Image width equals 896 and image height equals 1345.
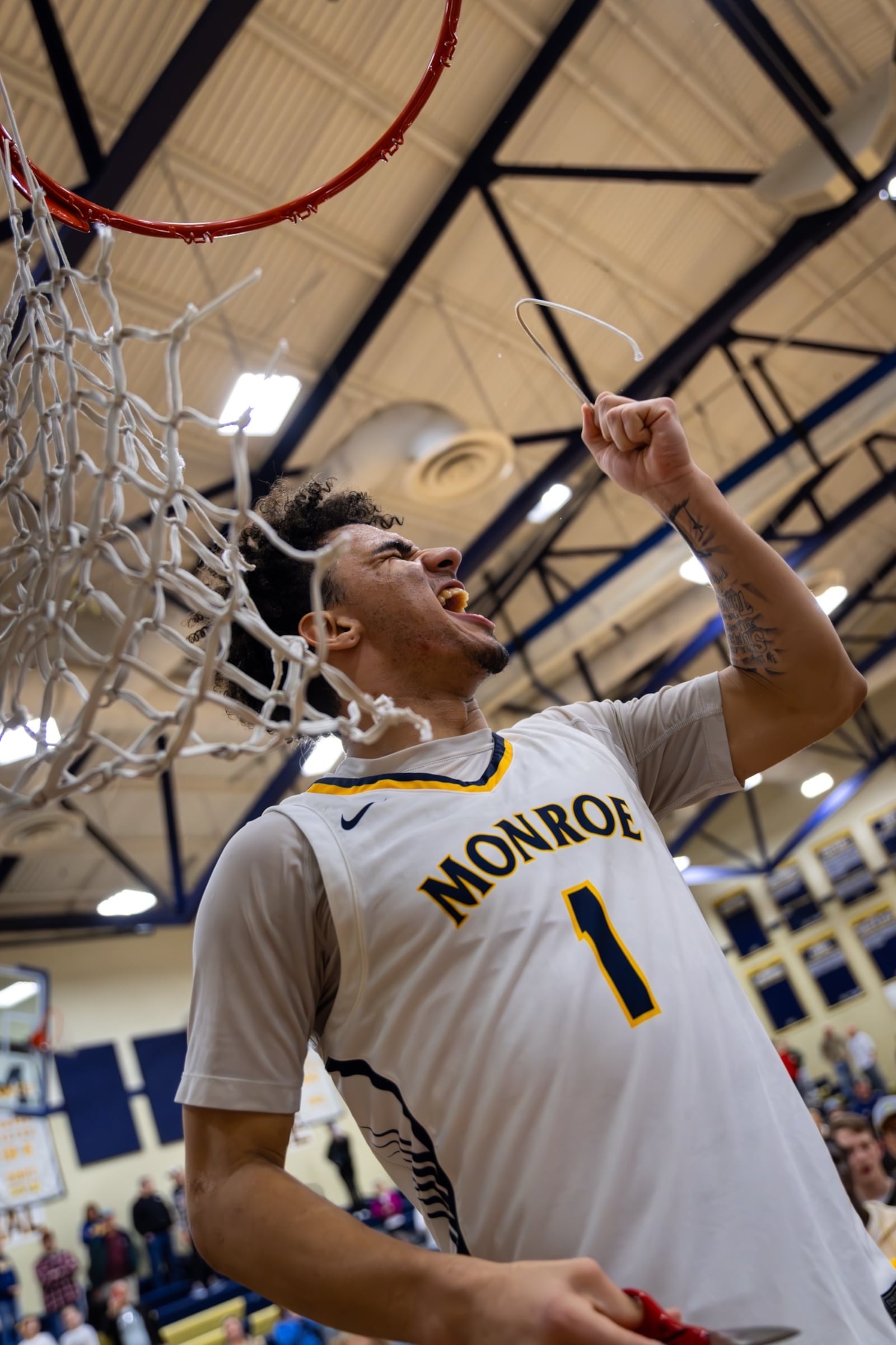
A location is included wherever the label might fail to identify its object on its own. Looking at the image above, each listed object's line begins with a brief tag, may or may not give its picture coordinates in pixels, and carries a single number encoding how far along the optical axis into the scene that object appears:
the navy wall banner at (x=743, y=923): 18.91
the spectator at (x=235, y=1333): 8.43
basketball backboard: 11.00
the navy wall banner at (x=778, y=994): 18.28
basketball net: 1.23
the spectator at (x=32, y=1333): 8.29
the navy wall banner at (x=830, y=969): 17.81
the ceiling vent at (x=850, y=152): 6.33
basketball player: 1.06
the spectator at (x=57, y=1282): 10.20
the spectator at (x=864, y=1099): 13.52
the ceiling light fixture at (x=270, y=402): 5.61
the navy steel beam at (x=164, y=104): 4.81
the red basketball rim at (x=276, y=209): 2.26
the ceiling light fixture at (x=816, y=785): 17.75
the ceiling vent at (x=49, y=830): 6.43
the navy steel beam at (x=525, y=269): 6.49
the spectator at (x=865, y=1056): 16.28
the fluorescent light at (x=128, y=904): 10.62
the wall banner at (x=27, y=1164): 10.81
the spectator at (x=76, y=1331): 8.81
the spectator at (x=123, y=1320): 9.23
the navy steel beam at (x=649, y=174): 6.51
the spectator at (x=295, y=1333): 8.52
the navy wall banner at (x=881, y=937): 17.41
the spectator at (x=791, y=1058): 12.98
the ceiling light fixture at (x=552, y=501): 8.75
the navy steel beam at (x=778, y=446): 8.86
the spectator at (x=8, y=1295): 9.56
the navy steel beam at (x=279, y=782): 10.11
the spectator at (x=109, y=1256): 10.47
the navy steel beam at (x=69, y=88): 4.84
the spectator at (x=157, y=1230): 10.80
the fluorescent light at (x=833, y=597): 10.38
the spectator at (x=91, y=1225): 10.66
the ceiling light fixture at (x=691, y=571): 8.56
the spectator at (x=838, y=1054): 16.92
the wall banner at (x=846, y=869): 17.86
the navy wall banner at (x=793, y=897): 18.30
